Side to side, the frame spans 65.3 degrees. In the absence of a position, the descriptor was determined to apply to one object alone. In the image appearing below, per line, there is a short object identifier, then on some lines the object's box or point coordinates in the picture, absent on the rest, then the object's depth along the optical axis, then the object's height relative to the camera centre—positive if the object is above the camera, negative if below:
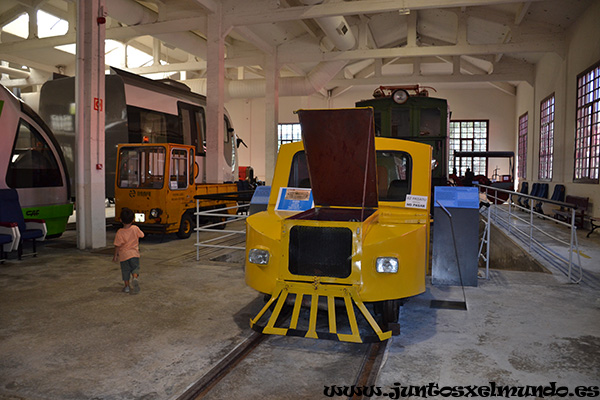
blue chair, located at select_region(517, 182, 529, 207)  20.02 -0.17
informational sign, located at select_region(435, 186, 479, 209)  6.00 -0.14
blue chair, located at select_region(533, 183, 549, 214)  17.72 -0.24
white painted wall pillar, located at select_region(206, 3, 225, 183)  13.80 +2.87
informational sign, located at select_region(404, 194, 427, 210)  4.84 -0.17
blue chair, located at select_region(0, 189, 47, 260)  8.02 -0.64
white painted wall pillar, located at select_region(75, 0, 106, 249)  9.17 +1.25
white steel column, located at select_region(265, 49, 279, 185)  18.42 +3.13
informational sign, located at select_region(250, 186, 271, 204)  6.36 -0.14
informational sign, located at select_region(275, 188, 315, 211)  5.16 -0.17
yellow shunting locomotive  3.90 -0.50
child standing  5.68 -0.81
